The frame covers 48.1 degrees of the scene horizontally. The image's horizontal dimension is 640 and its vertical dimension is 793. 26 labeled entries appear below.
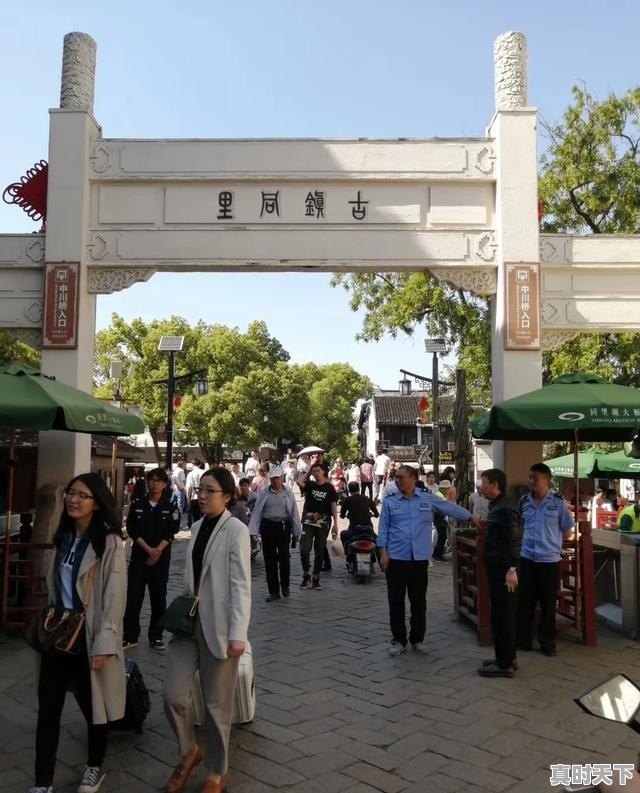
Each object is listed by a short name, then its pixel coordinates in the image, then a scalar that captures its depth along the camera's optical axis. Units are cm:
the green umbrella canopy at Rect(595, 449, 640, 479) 1246
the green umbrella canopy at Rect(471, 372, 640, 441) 663
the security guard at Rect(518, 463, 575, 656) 681
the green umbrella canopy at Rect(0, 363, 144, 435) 632
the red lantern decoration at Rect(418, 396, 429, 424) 2195
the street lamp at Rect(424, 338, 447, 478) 1527
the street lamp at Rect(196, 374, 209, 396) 2322
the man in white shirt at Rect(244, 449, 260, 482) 1878
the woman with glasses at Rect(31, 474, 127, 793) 361
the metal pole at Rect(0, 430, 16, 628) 702
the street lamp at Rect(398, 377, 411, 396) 2384
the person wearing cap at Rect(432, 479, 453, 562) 1277
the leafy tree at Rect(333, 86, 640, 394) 1535
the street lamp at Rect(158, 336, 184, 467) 1722
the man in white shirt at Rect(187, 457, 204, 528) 1683
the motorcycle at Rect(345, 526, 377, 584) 1071
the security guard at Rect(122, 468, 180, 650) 676
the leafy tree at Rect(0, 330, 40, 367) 2288
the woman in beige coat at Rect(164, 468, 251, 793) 369
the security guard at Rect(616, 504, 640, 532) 923
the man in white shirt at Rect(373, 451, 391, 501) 1912
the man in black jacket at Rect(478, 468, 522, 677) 582
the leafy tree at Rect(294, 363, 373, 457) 6031
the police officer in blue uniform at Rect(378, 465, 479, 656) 660
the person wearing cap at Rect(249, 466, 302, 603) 910
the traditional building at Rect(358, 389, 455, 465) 4616
